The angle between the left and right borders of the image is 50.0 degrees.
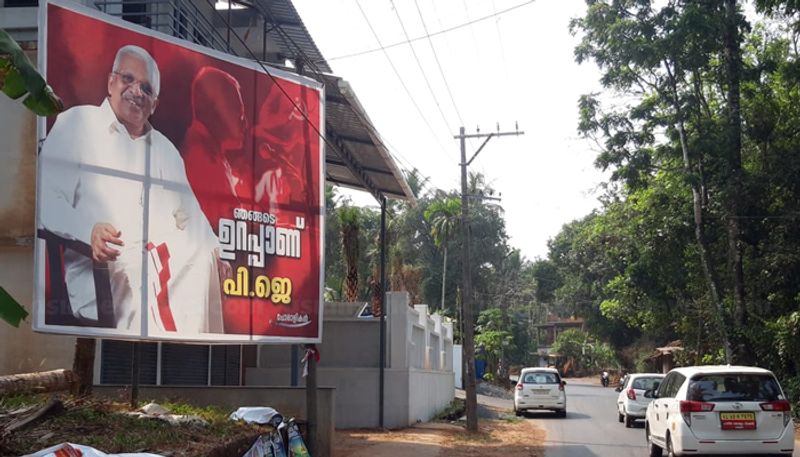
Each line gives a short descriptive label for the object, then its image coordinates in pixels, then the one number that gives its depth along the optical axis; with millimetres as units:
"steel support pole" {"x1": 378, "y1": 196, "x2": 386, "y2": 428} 20000
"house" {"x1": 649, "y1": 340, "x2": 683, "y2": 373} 53641
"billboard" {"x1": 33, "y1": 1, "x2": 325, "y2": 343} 10594
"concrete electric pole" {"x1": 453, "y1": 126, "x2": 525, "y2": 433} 21906
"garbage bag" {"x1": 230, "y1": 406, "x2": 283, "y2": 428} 12234
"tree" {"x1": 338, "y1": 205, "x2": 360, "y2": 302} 24750
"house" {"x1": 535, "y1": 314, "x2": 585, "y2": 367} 106712
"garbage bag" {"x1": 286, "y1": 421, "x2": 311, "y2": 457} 11273
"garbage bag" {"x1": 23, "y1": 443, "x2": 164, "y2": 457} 5945
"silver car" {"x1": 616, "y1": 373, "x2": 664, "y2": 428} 24062
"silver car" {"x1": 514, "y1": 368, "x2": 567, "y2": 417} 28766
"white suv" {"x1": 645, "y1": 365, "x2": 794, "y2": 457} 12461
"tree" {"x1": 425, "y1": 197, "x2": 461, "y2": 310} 37781
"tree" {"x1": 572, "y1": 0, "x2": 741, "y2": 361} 27688
